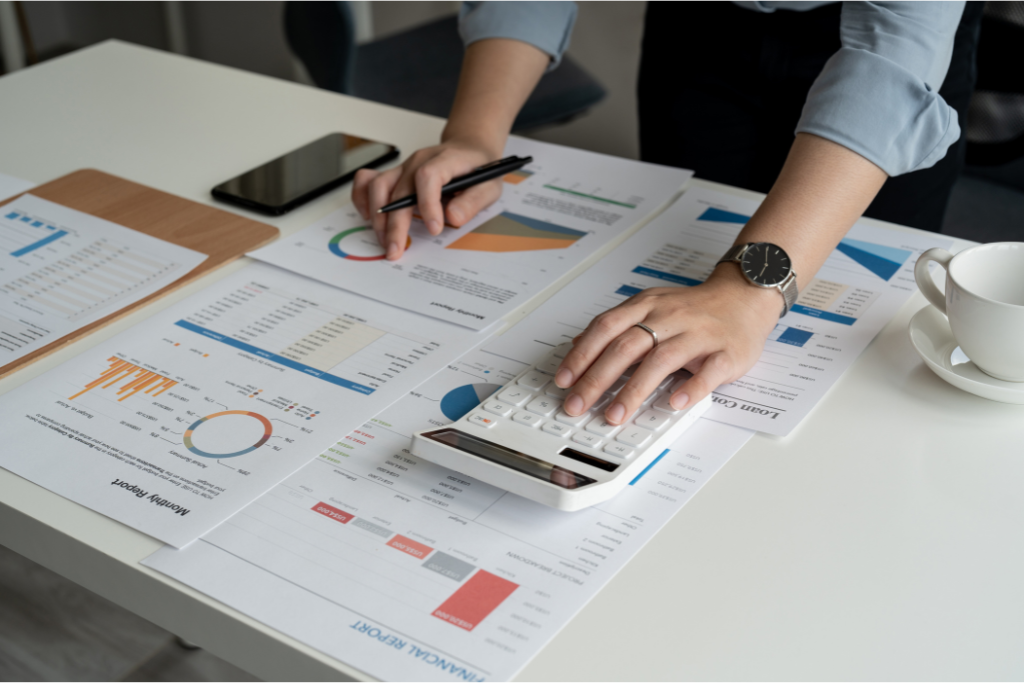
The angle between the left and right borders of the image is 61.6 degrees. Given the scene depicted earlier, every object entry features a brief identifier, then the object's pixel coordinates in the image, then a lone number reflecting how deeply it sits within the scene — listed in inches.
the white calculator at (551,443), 21.6
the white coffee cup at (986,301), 24.0
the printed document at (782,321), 26.4
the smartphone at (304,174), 37.4
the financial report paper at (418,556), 18.6
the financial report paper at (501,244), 31.6
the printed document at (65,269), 29.6
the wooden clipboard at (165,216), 34.1
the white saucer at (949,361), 25.0
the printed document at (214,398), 22.8
